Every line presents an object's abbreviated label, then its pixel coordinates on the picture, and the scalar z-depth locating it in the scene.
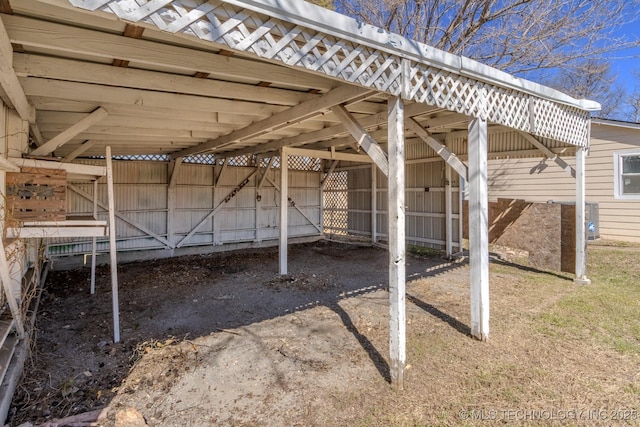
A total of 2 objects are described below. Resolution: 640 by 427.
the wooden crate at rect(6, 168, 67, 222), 2.27
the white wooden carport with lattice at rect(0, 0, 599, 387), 1.65
